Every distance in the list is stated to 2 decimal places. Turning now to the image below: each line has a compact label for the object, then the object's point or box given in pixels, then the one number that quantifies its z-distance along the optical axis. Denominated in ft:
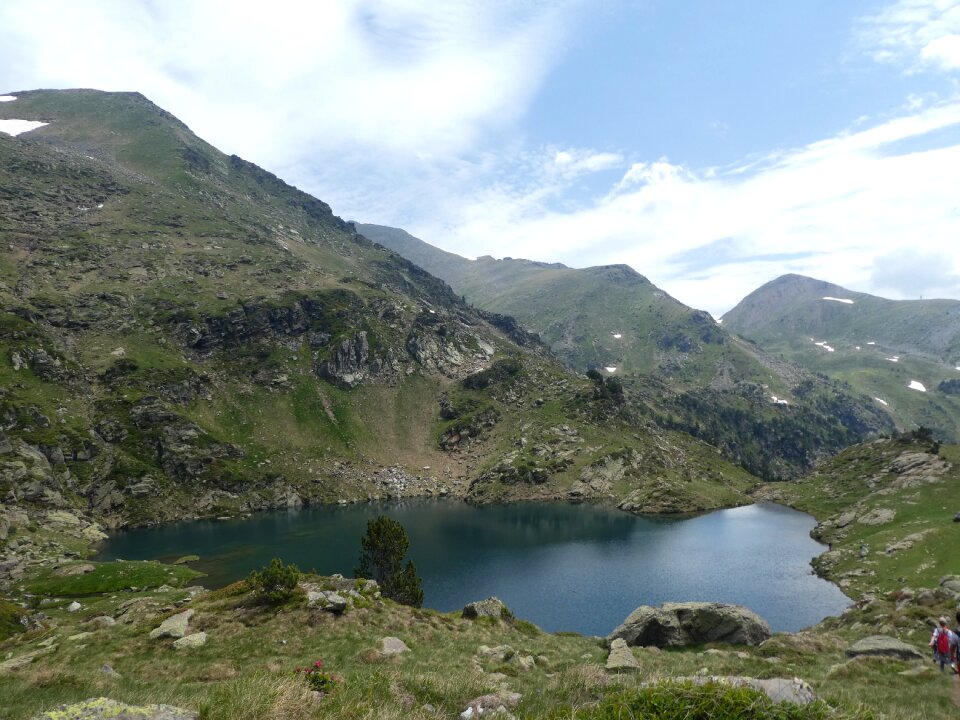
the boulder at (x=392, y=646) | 94.38
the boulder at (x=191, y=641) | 97.55
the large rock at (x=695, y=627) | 125.70
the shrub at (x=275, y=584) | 119.14
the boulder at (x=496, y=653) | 94.00
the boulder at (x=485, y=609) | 144.35
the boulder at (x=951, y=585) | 154.96
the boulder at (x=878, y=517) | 318.28
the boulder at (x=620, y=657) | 78.23
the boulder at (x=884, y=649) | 87.04
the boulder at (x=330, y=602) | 116.37
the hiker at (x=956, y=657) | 69.00
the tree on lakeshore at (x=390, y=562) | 181.68
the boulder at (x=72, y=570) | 221.46
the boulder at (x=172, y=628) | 102.83
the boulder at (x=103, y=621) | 127.85
